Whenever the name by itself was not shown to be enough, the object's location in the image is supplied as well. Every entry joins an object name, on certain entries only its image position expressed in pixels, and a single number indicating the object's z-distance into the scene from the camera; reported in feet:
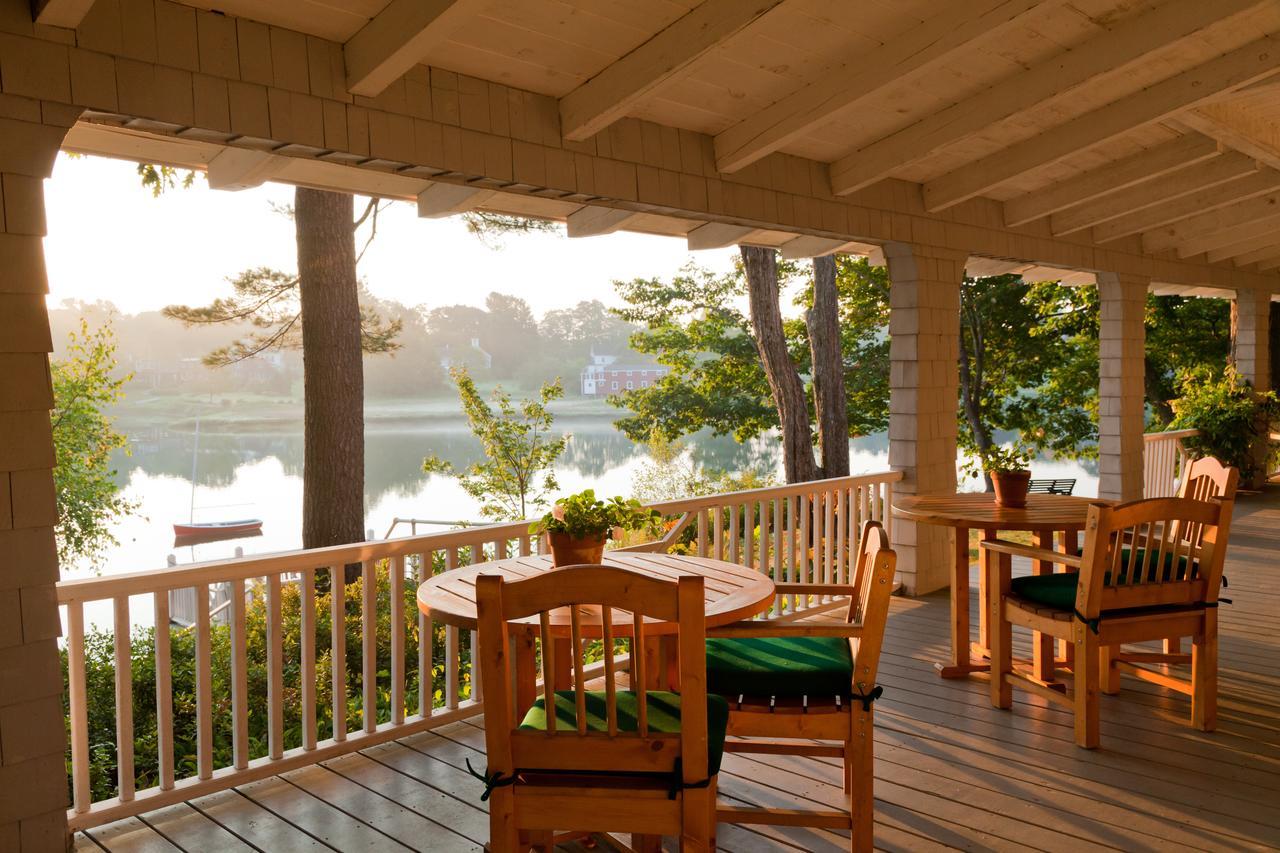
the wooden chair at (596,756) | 6.90
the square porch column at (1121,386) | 28.04
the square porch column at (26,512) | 8.83
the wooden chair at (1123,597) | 11.71
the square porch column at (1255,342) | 35.40
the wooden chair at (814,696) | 8.91
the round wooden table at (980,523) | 13.75
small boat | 58.65
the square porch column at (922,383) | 20.18
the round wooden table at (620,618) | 8.69
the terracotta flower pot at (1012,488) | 14.76
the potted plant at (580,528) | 9.63
